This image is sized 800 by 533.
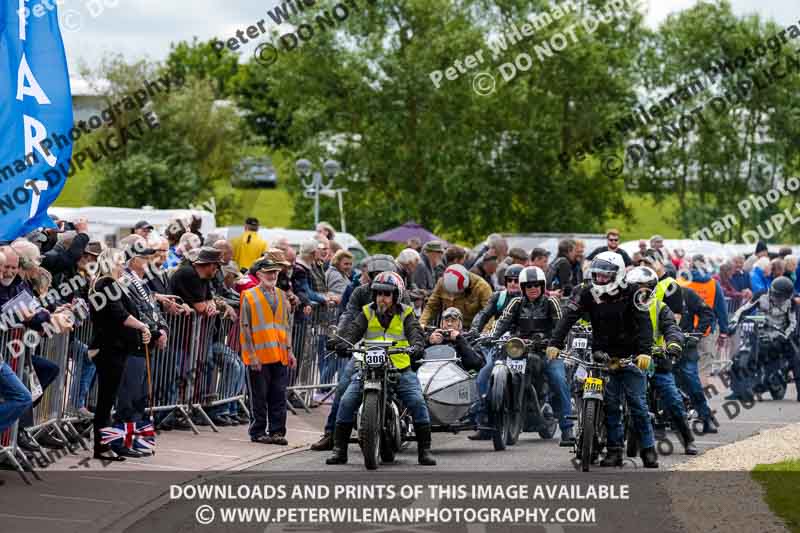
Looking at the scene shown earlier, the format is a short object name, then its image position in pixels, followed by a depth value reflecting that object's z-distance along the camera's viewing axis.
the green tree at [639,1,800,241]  74.69
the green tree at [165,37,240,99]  94.00
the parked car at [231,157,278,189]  76.50
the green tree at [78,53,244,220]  69.19
